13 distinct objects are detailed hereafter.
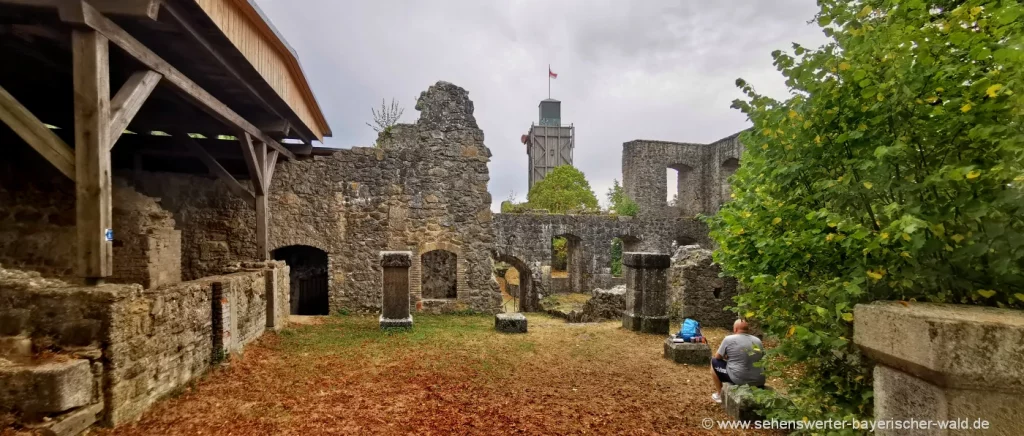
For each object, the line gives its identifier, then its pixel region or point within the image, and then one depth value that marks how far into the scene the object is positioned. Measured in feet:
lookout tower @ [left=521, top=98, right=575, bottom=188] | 157.07
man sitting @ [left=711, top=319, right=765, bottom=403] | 17.30
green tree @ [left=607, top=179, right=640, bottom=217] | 77.10
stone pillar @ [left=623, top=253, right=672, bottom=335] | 32.40
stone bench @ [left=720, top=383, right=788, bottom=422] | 15.31
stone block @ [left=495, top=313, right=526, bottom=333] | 31.12
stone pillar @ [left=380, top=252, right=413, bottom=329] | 30.63
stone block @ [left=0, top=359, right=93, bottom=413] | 11.60
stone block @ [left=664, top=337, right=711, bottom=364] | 24.28
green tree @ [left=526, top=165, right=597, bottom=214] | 90.33
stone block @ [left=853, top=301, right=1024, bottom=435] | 4.20
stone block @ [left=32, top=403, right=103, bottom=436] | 11.51
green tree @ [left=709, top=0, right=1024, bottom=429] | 6.05
